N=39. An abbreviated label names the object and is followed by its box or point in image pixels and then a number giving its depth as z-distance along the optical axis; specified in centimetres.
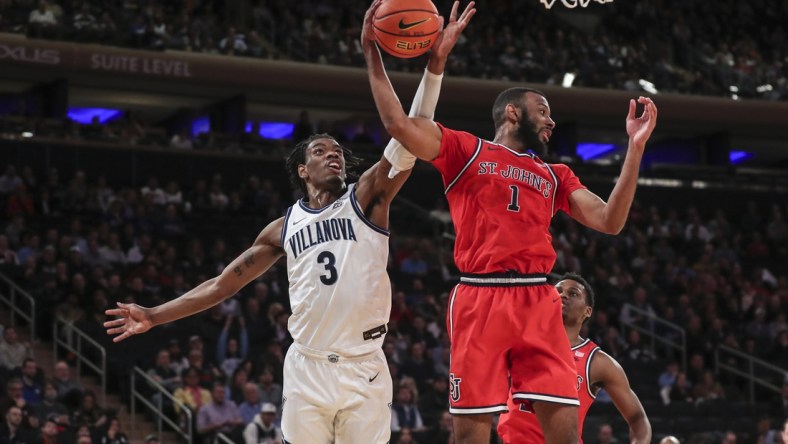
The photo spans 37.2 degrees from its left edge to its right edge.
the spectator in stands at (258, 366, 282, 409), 1449
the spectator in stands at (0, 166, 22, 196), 1912
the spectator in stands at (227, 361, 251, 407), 1435
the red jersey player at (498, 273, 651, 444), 741
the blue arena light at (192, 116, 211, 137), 2647
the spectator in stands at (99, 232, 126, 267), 1738
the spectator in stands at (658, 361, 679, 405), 1795
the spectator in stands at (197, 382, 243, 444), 1369
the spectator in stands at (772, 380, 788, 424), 1825
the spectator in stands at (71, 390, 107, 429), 1300
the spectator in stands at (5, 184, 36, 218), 1859
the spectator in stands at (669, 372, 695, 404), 1780
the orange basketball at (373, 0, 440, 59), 595
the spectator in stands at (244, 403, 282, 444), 1305
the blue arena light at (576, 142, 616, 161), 3083
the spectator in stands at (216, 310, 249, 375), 1516
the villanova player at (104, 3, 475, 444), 644
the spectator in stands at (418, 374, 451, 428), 1508
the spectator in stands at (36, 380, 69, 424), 1304
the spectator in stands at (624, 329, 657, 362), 1883
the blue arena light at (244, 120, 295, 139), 2834
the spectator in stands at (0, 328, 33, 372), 1412
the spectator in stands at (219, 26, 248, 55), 2356
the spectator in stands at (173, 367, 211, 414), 1400
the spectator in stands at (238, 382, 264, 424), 1402
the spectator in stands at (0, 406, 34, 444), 1222
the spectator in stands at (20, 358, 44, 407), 1322
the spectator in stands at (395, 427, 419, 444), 1366
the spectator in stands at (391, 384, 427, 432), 1463
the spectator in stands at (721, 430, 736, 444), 1562
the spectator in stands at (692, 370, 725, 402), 1797
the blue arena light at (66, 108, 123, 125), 2659
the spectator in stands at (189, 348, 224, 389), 1439
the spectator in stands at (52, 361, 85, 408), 1376
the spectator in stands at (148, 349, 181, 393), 1439
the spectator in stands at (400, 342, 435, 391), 1608
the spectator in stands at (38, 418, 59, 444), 1217
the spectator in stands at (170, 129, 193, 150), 2286
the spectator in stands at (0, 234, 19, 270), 1666
